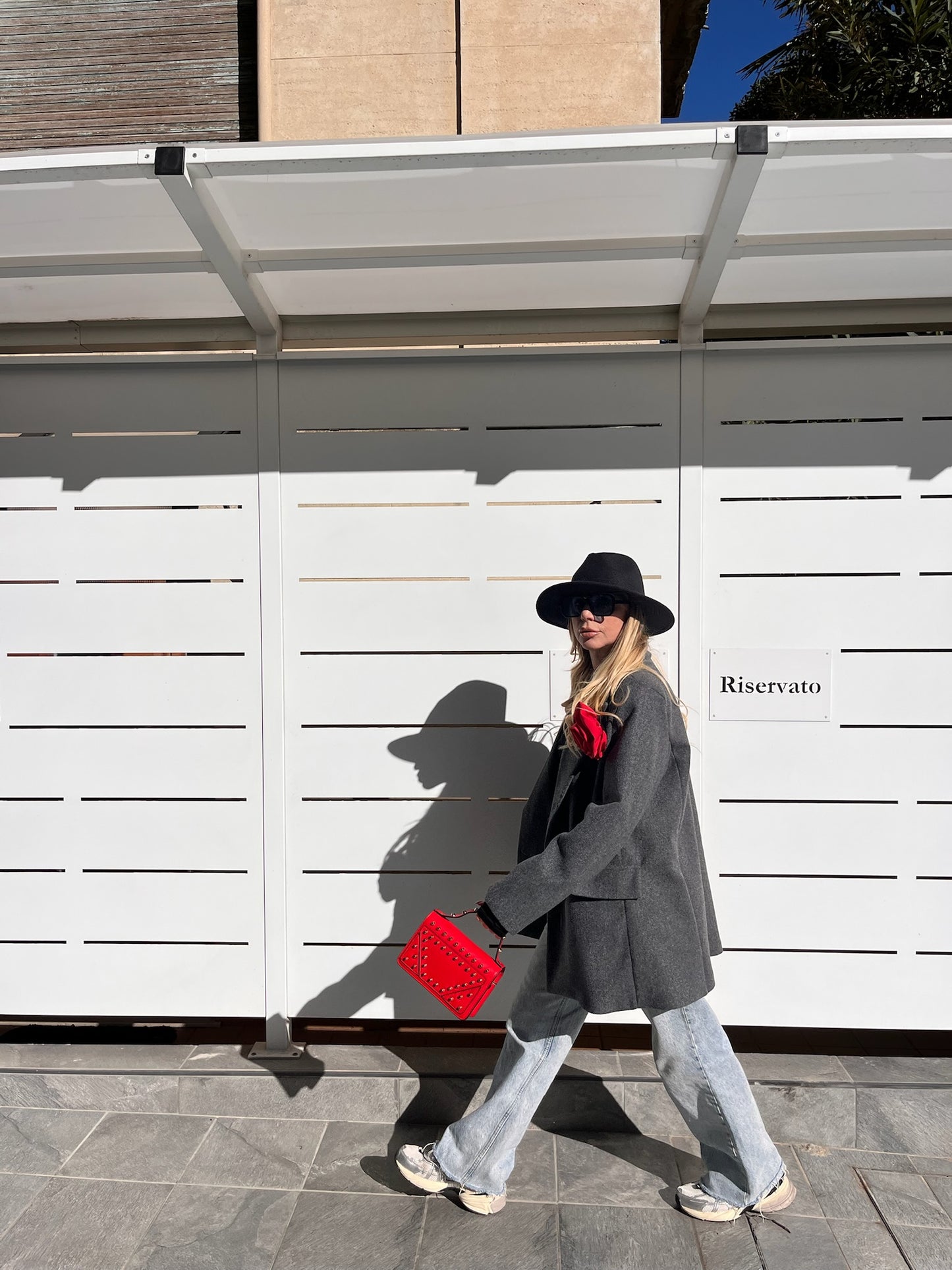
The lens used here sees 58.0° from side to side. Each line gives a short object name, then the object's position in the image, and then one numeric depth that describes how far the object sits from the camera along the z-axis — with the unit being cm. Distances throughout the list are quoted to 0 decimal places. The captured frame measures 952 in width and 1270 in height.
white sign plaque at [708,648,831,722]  348
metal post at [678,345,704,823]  348
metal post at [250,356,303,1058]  356
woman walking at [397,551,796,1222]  249
